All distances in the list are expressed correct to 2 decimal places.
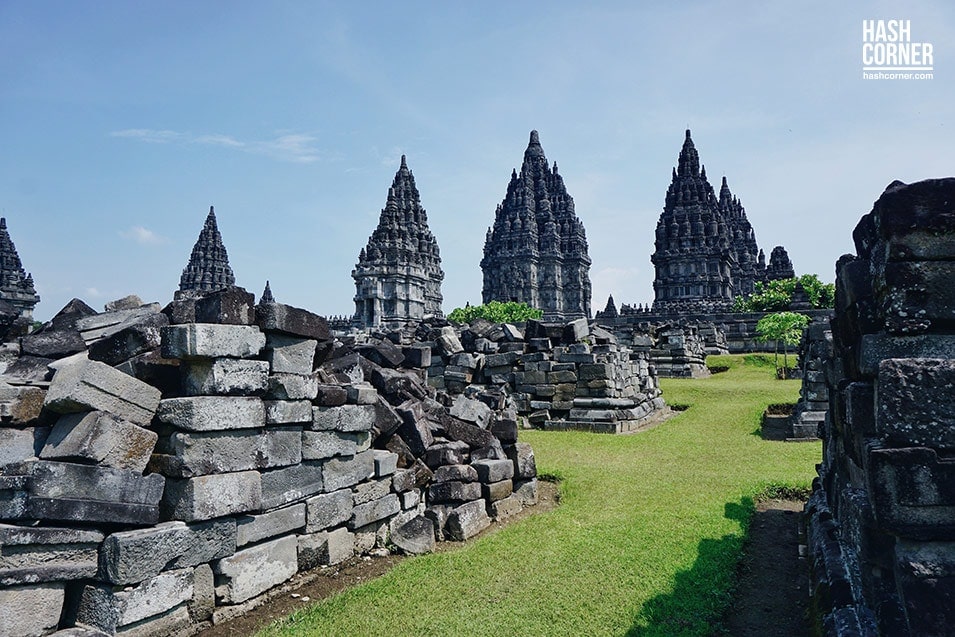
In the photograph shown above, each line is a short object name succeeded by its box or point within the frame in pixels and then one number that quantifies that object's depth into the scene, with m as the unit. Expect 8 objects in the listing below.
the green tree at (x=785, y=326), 27.03
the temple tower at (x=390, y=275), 57.75
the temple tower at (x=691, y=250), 54.59
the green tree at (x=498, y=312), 53.22
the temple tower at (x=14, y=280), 47.81
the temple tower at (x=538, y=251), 68.69
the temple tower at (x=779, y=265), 65.31
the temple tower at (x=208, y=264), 65.88
